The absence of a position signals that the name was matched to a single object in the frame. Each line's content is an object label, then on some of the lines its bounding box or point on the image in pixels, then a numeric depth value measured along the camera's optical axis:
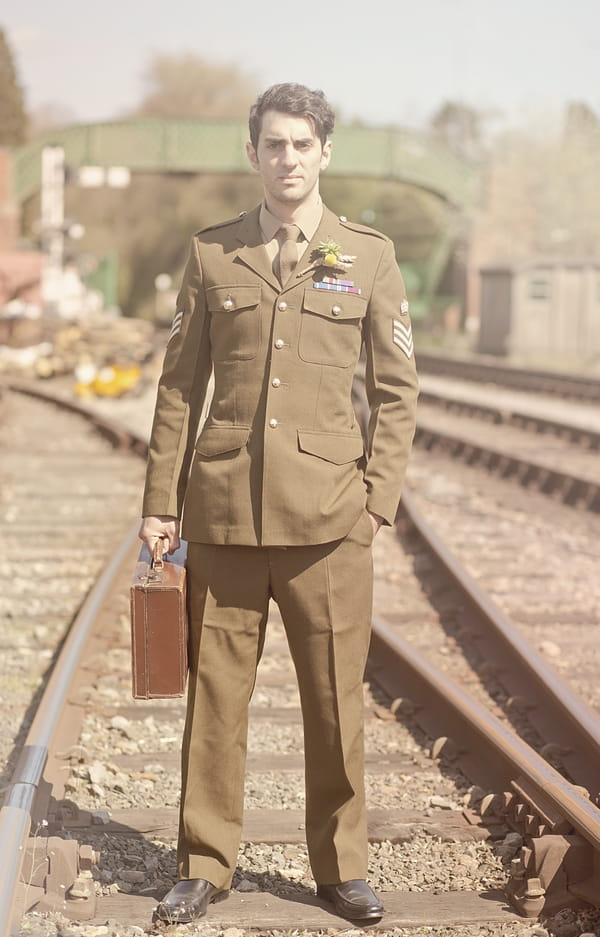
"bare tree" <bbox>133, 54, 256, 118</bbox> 84.50
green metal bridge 41.78
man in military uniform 3.41
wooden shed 30.66
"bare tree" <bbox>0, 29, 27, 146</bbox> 62.88
